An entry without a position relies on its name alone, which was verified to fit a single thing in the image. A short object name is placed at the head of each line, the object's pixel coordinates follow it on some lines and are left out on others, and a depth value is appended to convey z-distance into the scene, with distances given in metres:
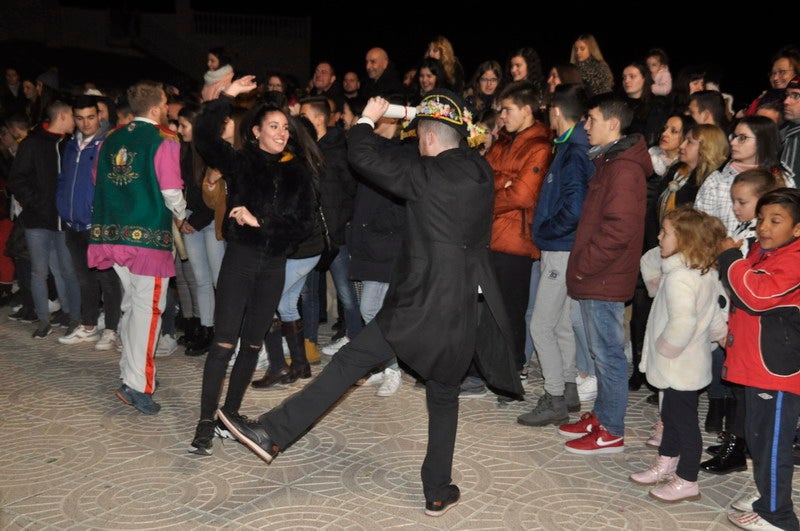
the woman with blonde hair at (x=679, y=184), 5.24
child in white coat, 4.20
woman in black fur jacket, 4.66
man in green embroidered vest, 5.36
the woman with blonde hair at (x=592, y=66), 8.07
